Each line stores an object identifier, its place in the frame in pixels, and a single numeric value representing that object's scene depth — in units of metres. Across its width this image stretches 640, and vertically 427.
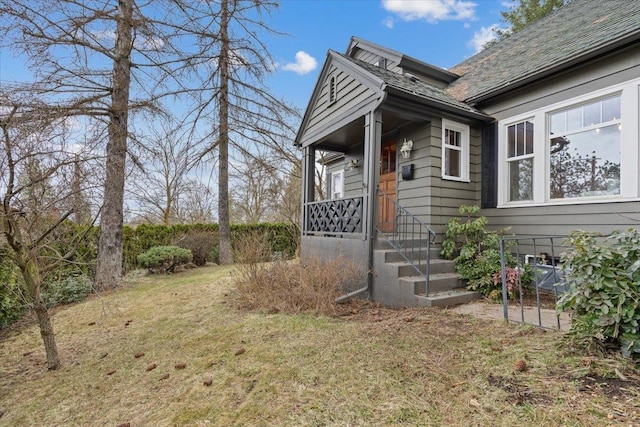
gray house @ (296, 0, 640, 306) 4.63
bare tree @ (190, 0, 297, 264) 10.85
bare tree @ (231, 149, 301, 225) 11.93
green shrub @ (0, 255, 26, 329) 5.33
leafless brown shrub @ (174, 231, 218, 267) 10.64
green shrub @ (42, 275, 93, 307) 6.61
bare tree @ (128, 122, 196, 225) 7.69
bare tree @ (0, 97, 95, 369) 3.15
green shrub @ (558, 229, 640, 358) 2.34
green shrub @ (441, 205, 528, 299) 4.91
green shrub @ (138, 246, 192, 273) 8.99
